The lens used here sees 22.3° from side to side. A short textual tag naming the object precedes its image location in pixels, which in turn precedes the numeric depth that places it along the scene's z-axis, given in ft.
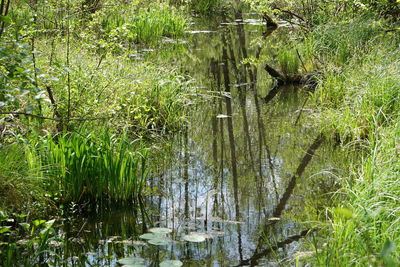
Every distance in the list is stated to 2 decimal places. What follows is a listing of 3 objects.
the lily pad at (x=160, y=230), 25.22
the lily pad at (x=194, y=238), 24.51
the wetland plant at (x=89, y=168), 28.27
